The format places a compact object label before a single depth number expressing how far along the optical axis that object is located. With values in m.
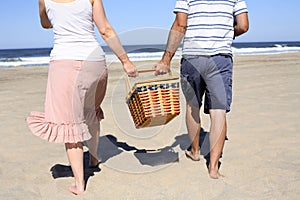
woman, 3.03
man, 3.34
